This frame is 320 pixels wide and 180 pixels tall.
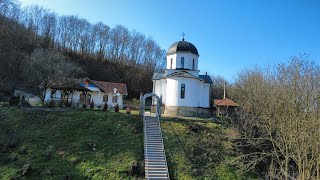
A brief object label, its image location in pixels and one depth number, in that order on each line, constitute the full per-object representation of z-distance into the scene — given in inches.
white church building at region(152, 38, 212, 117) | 1067.0
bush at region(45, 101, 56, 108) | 963.5
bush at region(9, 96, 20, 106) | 996.3
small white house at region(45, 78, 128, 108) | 1373.2
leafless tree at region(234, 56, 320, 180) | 477.9
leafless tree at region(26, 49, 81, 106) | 1038.5
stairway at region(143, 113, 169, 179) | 654.7
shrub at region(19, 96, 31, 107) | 977.8
